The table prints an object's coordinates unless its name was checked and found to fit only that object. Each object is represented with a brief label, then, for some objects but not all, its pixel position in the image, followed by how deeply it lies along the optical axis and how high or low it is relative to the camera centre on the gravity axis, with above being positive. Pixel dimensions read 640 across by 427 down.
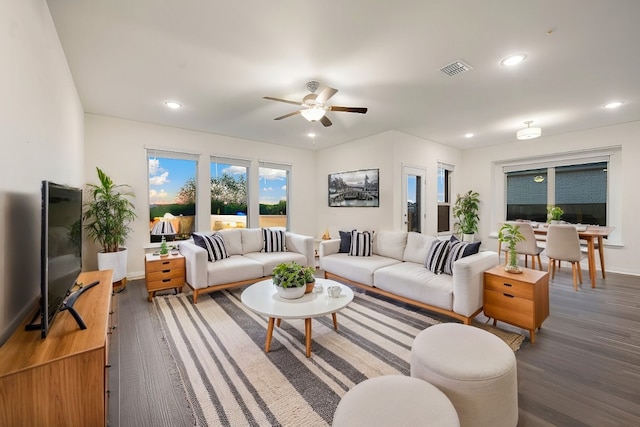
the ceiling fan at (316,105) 2.75 +1.17
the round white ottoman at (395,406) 1.00 -0.80
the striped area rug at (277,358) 1.61 -1.18
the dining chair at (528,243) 4.38 -0.54
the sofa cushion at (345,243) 4.19 -0.50
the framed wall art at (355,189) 5.12 +0.49
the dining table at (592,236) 3.92 -0.38
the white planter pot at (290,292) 2.35 -0.73
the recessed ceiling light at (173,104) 3.47 +1.46
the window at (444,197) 6.07 +0.35
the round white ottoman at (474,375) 1.28 -0.83
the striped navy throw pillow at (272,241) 4.43 -0.50
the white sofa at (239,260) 3.29 -0.70
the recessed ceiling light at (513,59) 2.45 +1.47
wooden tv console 1.03 -0.70
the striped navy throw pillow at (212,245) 3.71 -0.48
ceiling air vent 2.57 +1.46
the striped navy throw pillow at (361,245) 4.01 -0.51
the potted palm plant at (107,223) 3.63 -0.15
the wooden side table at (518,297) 2.33 -0.81
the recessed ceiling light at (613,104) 3.57 +1.50
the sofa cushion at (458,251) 2.89 -0.44
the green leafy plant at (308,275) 2.47 -0.61
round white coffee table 2.10 -0.80
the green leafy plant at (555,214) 4.83 -0.04
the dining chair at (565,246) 3.84 -0.52
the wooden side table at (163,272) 3.33 -0.80
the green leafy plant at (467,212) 6.29 -0.01
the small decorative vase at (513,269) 2.57 -0.57
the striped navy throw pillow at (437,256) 3.06 -0.53
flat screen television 1.21 -0.20
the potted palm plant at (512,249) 2.57 -0.38
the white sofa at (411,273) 2.50 -0.73
